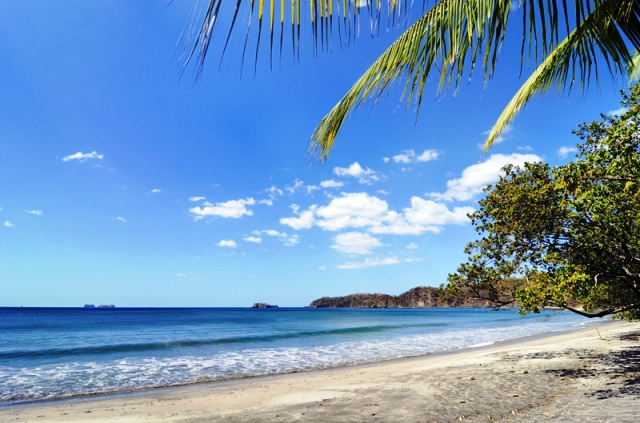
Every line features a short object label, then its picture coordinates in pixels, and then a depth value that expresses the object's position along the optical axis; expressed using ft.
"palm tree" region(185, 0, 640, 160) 3.94
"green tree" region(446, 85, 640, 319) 19.97
